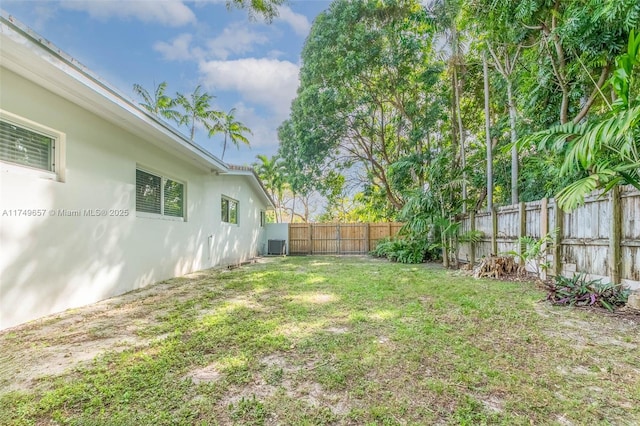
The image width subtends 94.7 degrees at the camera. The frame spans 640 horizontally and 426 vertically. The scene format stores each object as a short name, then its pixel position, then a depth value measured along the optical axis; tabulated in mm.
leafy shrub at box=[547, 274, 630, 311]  3674
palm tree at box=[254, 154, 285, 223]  18969
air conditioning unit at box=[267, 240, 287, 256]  13361
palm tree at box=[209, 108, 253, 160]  18681
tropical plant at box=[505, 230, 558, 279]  5066
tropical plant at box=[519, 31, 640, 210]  2818
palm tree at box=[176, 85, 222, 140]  17422
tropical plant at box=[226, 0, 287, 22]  5103
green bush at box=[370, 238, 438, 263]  9422
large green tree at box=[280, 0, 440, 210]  10078
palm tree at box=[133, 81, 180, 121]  15871
